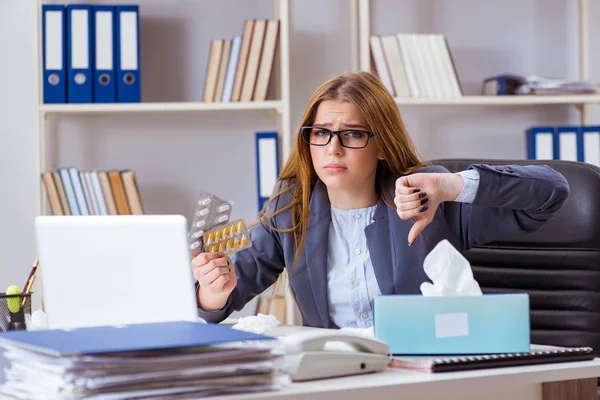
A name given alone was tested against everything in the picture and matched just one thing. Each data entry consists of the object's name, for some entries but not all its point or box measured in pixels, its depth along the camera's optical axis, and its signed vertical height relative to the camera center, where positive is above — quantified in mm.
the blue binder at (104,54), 4743 +502
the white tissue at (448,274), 2631 -100
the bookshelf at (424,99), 4923 +362
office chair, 3662 -149
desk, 2163 -215
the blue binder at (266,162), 4881 +140
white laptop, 2611 -87
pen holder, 2982 -157
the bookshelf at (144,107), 4720 +328
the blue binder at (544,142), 5090 +206
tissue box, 2559 -163
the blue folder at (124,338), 2013 -144
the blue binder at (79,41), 4727 +543
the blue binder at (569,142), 5021 +198
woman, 3582 -31
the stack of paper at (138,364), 1970 -165
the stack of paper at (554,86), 5001 +400
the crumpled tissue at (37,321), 3075 -183
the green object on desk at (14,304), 2982 -146
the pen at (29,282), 3241 -125
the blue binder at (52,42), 4723 +541
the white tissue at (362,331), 2790 -188
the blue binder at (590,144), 5017 +190
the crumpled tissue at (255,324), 3287 -205
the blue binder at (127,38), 4759 +556
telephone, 2264 -180
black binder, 2393 -203
